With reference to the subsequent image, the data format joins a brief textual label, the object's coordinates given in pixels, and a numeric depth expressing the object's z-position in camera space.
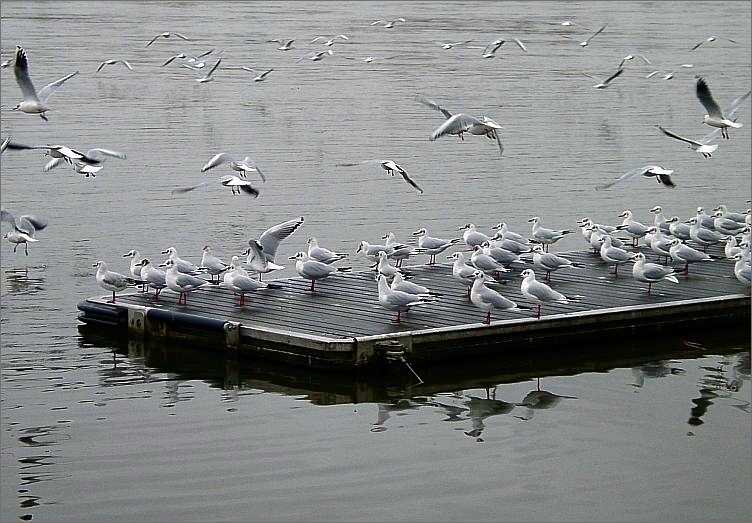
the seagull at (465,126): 15.73
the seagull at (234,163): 18.18
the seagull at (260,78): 36.61
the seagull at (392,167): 16.31
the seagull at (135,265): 15.80
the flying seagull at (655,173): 15.91
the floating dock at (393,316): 13.50
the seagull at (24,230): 18.84
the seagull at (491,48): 33.06
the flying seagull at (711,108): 16.53
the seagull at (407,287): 14.16
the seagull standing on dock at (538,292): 14.62
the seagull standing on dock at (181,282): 14.80
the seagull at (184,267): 15.01
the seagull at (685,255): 16.23
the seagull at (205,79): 35.78
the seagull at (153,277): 14.98
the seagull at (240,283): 14.77
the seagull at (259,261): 15.35
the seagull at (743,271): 15.63
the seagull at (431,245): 16.98
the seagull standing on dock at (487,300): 14.19
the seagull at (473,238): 17.48
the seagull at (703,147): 16.03
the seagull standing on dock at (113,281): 15.31
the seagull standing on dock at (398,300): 13.98
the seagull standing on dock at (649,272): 15.41
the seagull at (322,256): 16.03
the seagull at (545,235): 17.59
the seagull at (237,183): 16.48
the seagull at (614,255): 16.33
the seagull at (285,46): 40.66
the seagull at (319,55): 40.30
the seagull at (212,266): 15.98
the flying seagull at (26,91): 15.91
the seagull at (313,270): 15.34
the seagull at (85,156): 16.58
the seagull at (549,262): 15.84
